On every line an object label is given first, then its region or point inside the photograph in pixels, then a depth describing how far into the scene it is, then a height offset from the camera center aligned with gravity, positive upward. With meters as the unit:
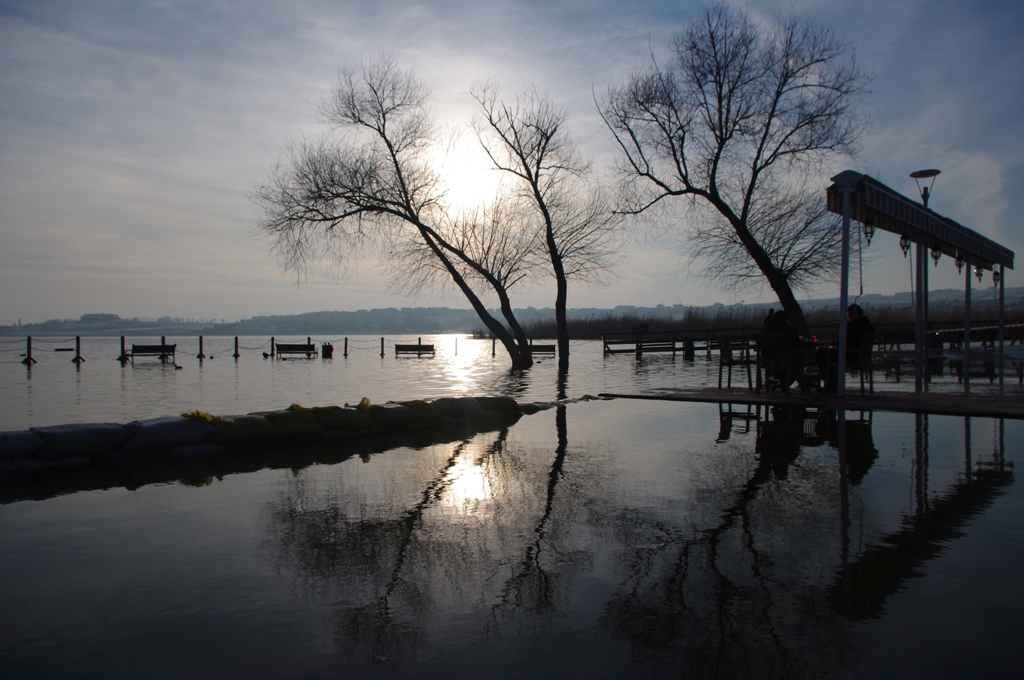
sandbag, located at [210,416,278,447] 7.92 -1.07
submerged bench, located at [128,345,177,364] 29.89 -0.51
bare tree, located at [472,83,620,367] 27.16 +5.17
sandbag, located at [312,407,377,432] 8.91 -1.05
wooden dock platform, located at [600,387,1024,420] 9.20 -0.94
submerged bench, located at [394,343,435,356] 37.03 -0.59
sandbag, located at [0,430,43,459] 6.52 -1.00
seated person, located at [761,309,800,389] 11.09 +0.06
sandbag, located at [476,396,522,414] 10.58 -1.02
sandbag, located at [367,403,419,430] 9.34 -1.06
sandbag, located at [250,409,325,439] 8.42 -1.06
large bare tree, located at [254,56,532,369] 24.66 +4.78
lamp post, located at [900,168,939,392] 12.10 +0.23
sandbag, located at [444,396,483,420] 10.15 -1.06
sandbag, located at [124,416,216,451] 7.38 -1.03
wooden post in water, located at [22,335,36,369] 27.69 -0.63
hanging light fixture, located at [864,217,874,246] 12.22 +1.93
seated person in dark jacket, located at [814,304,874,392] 11.43 -0.03
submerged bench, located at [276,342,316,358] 35.03 -0.49
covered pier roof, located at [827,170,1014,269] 10.20 +2.06
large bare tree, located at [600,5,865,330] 21.00 +6.59
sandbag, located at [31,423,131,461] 6.78 -1.02
